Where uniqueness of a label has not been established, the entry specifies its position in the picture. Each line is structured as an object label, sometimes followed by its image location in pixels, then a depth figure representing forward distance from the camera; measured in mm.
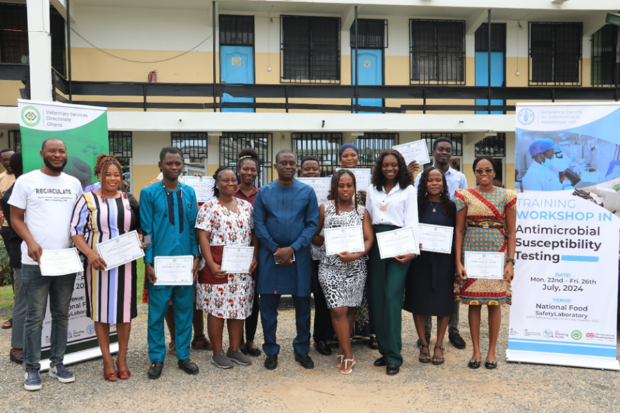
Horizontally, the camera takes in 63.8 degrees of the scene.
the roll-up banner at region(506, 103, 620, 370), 4727
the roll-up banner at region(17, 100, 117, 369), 4406
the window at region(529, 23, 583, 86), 15172
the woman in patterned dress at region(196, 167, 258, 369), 4406
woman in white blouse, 4430
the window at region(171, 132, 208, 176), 14000
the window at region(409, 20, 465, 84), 14898
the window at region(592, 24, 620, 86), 15219
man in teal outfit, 4270
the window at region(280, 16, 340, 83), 14383
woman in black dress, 4629
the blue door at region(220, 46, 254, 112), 14383
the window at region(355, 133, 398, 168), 14625
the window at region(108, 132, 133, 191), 13727
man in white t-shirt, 3980
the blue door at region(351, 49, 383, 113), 14797
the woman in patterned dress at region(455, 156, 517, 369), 4551
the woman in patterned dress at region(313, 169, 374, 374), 4418
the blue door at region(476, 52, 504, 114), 15219
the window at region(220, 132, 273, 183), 14227
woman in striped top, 4094
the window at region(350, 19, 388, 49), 14700
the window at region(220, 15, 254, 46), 14281
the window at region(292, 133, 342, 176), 14438
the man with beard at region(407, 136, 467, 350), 5297
